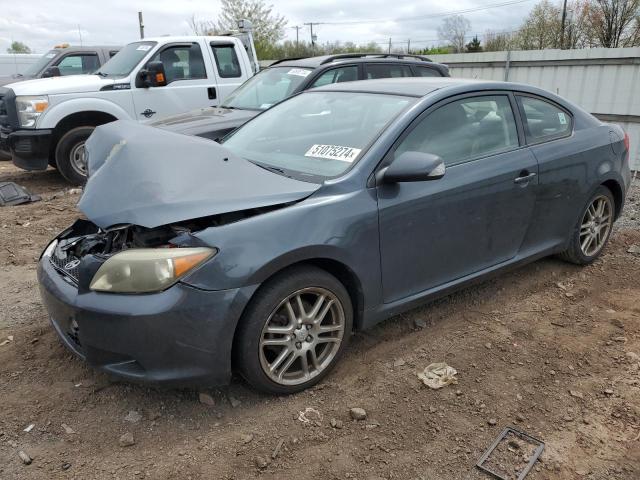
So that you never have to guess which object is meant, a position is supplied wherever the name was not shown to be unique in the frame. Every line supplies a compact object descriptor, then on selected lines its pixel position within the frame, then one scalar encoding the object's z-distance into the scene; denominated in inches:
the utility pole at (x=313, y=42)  1811.5
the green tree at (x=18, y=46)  2084.6
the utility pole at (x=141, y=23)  1157.6
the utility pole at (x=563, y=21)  1259.8
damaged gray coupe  99.3
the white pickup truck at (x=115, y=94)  294.7
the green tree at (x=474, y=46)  1575.8
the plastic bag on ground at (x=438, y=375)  120.0
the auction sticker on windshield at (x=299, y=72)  273.9
